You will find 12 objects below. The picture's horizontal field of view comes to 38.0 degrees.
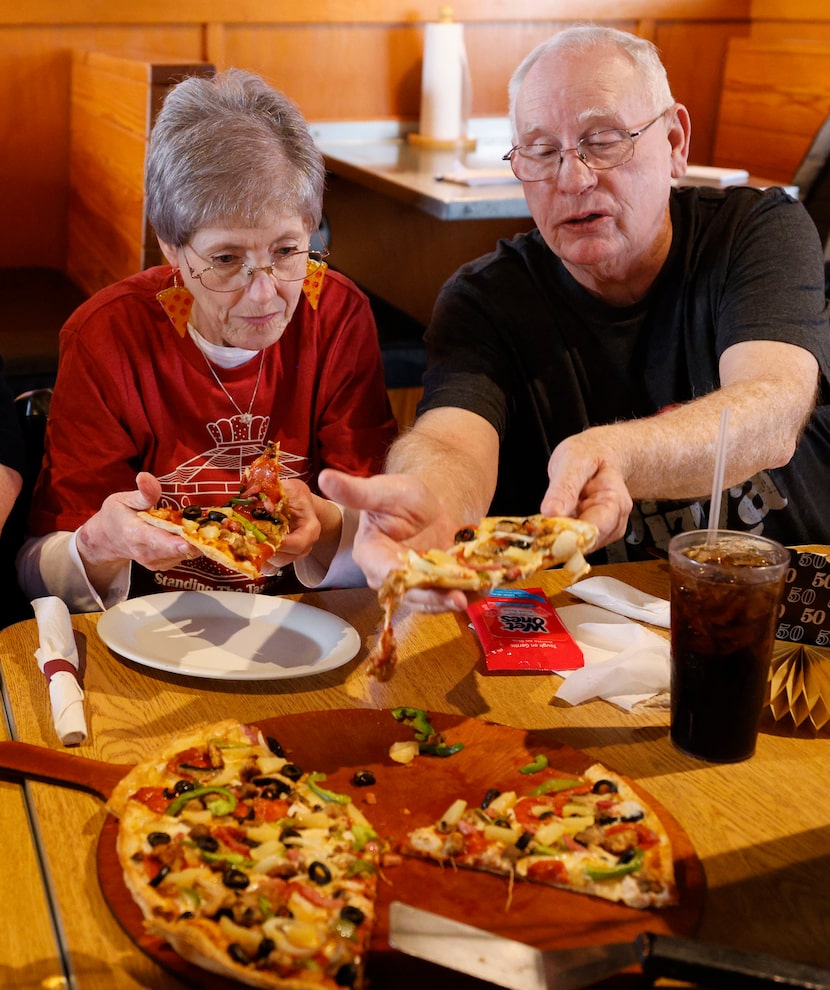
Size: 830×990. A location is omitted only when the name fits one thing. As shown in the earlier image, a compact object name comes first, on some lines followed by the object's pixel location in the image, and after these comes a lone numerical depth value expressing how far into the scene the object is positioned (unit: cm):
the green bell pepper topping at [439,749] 131
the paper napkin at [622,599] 163
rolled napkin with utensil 133
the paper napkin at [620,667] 145
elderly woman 185
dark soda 124
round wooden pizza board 104
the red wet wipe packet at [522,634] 152
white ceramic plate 150
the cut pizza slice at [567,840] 111
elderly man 188
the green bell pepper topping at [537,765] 129
